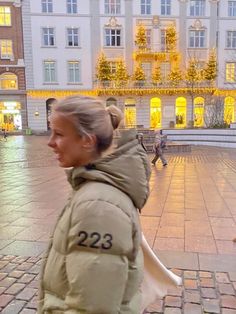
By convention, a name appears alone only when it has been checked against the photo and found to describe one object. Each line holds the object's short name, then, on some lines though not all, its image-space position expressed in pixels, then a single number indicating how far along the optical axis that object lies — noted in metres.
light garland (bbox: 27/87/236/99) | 37.88
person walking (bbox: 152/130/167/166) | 12.87
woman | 1.24
